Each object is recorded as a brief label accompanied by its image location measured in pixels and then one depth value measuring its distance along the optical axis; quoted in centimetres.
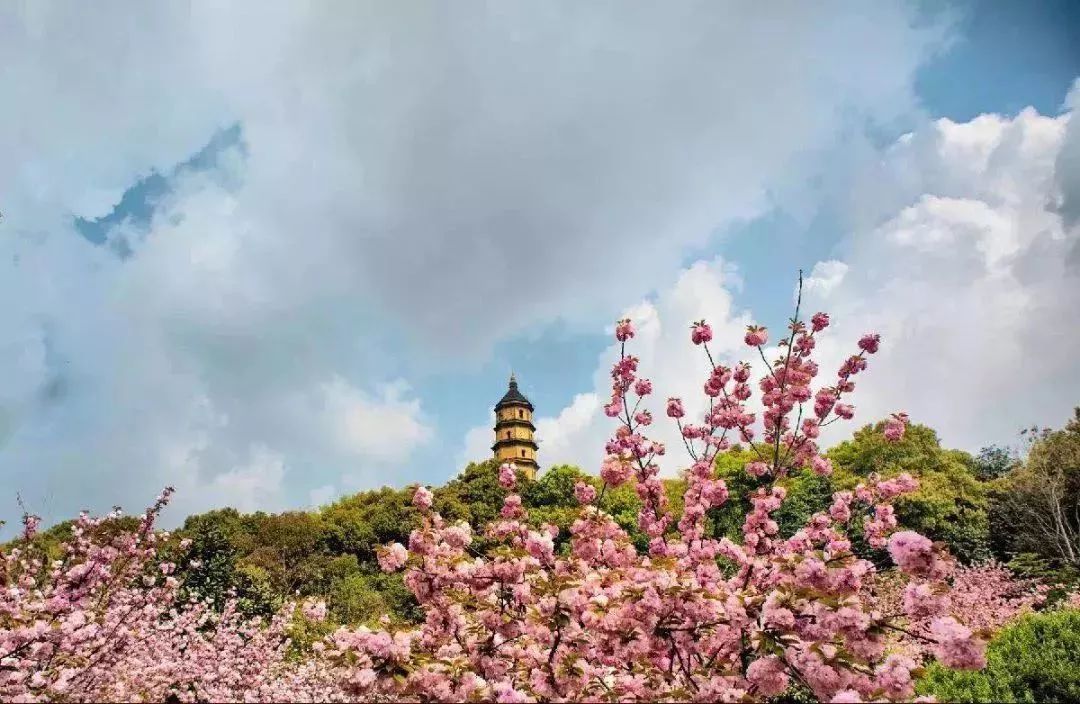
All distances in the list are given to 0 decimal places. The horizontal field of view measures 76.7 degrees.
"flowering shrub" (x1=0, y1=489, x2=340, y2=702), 720
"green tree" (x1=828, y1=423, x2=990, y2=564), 2800
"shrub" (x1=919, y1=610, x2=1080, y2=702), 817
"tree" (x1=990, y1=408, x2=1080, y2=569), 2688
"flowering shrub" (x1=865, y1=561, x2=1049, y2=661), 1850
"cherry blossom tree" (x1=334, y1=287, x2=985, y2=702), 462
